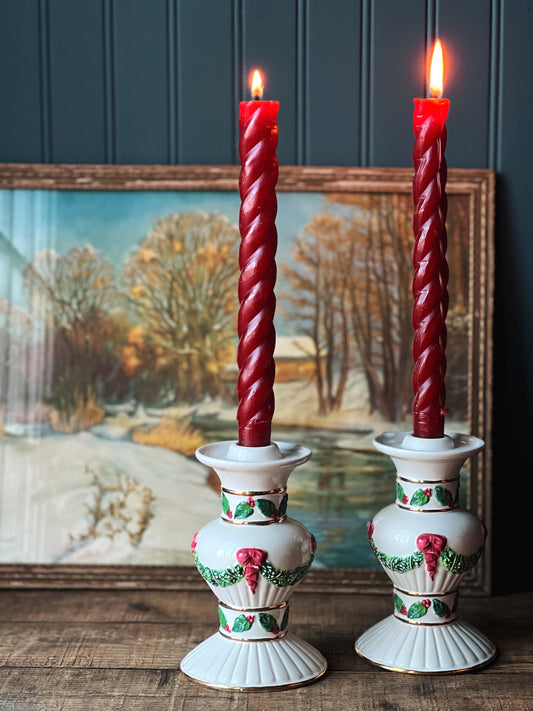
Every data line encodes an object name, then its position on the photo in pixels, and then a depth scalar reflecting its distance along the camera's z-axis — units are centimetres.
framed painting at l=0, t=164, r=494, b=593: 110
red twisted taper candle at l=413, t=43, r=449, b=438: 85
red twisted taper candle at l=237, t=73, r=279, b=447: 80
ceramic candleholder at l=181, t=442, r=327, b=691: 81
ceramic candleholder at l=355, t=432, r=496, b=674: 85
